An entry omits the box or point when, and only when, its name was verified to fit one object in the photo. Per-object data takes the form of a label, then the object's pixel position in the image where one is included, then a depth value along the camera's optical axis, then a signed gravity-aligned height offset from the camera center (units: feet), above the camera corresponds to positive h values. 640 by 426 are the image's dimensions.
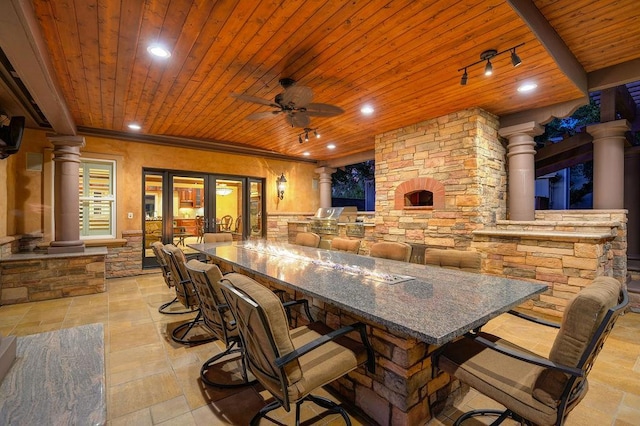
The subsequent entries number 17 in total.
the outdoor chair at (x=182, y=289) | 9.46 -2.46
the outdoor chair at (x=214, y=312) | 6.62 -2.36
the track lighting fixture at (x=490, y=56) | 8.83 +4.99
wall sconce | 25.61 +2.48
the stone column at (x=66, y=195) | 15.44 +0.96
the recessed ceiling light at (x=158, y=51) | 9.18 +5.10
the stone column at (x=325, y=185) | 27.78 +2.60
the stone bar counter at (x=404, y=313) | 4.65 -1.61
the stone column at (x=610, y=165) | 15.23 +2.47
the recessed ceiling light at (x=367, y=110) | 14.52 +5.13
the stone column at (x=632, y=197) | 19.01 +1.01
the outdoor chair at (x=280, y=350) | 4.42 -2.27
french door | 20.83 +0.53
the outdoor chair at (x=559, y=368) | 3.91 -2.26
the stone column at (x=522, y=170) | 15.19 +2.19
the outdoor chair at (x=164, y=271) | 11.62 -2.38
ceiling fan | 10.17 +3.92
